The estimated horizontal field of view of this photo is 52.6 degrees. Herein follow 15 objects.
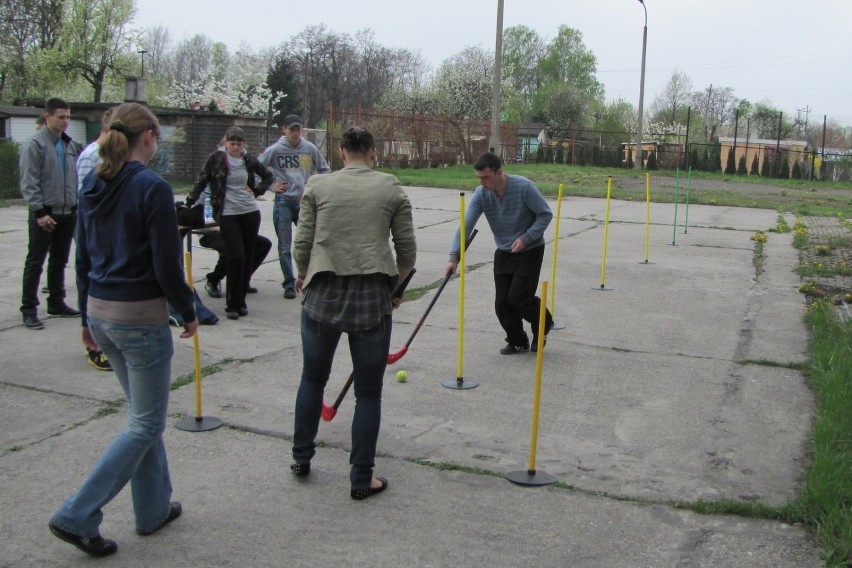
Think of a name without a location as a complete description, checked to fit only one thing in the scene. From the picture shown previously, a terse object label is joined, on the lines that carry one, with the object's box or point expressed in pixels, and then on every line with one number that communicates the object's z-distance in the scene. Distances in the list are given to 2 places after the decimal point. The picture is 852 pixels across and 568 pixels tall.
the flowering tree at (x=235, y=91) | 51.91
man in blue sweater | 6.96
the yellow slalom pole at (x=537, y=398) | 4.53
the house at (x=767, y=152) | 42.88
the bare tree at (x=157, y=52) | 86.80
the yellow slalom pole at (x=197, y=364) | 4.98
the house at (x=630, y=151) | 46.71
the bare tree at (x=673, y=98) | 94.47
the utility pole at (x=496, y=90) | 26.75
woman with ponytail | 3.54
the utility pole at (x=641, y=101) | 40.12
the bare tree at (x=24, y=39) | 36.50
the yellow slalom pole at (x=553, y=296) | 8.15
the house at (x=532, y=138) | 45.62
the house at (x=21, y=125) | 21.72
